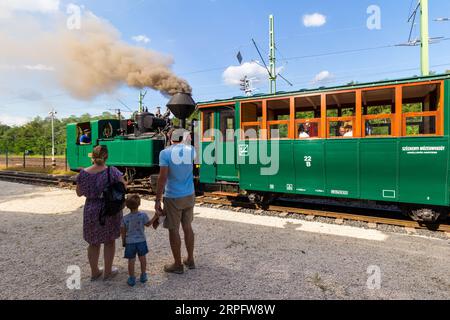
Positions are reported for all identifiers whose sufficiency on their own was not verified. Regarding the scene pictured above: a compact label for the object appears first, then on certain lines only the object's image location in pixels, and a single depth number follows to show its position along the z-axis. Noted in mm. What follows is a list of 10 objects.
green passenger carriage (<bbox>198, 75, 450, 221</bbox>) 5801
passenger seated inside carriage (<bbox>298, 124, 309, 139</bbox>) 7200
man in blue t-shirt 3869
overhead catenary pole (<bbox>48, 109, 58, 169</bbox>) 37125
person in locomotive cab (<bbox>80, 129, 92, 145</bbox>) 12258
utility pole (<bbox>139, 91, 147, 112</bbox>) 35069
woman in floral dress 3609
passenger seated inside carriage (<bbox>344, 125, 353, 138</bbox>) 6672
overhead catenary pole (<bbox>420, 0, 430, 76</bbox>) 11227
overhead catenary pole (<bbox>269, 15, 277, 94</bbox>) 21203
